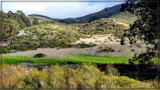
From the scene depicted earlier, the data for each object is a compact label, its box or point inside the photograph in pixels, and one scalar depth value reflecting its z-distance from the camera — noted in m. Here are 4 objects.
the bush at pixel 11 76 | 6.94
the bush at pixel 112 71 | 9.31
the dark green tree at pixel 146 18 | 11.43
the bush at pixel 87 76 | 6.61
